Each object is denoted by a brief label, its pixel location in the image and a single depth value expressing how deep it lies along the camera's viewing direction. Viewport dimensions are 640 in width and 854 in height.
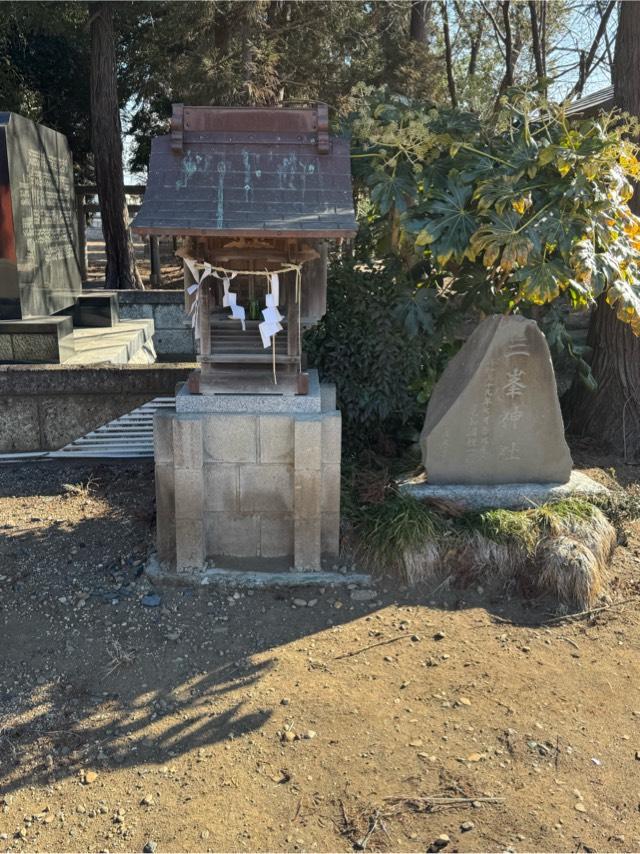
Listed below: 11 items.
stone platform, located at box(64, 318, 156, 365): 9.02
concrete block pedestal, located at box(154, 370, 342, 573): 5.12
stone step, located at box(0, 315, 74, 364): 8.27
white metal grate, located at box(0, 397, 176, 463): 7.45
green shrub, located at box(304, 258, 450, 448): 6.28
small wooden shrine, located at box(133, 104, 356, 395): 4.59
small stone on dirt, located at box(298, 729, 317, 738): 3.91
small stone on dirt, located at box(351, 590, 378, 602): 5.15
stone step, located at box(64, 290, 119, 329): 10.96
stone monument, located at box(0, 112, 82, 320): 8.29
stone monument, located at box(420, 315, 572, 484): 5.73
